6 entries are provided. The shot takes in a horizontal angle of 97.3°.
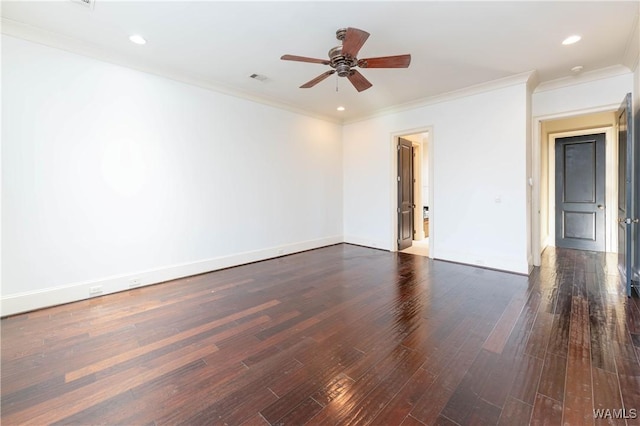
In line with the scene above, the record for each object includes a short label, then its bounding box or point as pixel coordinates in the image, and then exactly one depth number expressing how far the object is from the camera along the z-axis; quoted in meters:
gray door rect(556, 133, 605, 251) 5.62
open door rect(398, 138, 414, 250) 6.04
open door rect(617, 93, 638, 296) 3.29
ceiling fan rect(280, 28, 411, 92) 2.62
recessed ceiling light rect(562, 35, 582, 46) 3.15
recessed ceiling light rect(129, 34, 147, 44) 3.12
